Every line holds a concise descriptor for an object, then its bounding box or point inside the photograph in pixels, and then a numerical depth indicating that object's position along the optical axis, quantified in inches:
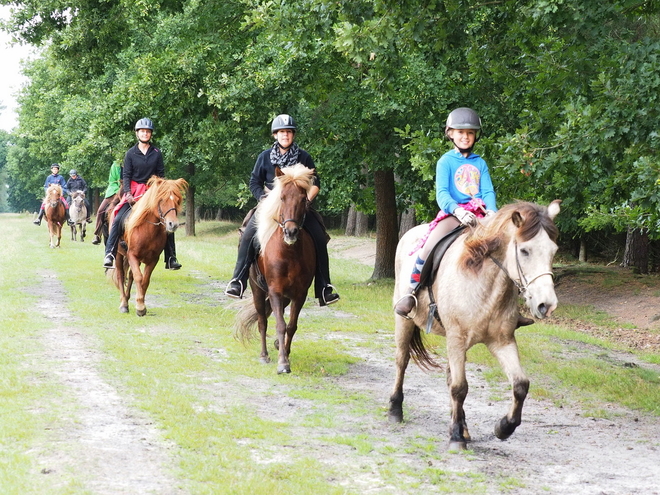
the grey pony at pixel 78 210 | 1378.0
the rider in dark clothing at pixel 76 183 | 1393.9
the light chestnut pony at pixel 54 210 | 1206.9
